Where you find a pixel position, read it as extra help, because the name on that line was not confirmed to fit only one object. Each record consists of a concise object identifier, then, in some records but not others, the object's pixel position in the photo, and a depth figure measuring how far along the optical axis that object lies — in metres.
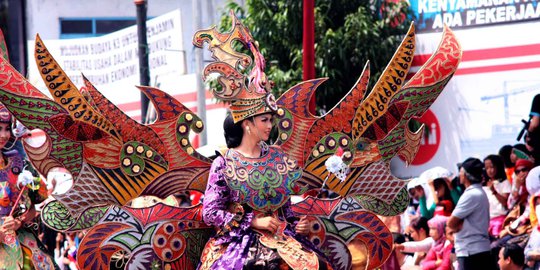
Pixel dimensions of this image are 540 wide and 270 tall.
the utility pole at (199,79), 17.38
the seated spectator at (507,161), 11.87
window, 23.84
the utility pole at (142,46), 15.34
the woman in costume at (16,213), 8.88
